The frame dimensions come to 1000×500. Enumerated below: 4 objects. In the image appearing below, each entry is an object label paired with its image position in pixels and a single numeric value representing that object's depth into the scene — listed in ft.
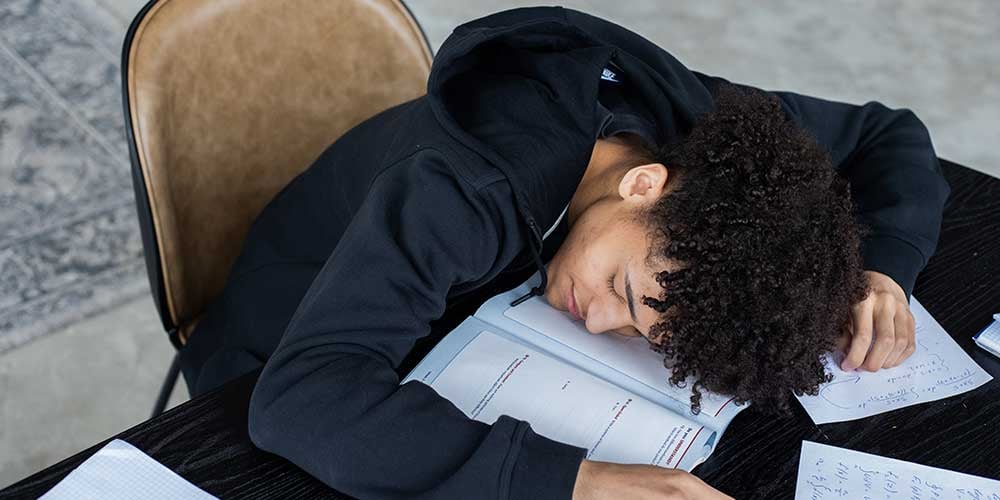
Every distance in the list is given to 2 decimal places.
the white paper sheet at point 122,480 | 2.90
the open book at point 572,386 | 3.23
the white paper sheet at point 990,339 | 3.82
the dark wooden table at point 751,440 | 3.01
